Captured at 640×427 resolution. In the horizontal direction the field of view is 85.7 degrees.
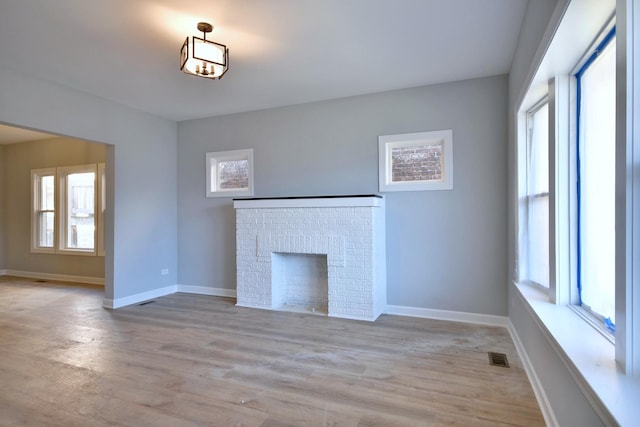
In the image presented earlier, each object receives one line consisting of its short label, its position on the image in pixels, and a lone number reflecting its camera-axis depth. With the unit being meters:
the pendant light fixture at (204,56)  2.69
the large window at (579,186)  1.71
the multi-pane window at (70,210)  6.30
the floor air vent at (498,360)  2.83
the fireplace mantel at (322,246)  4.05
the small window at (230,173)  5.18
